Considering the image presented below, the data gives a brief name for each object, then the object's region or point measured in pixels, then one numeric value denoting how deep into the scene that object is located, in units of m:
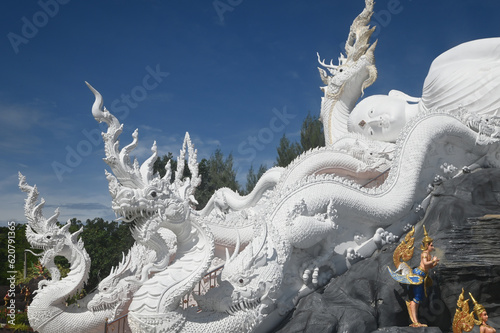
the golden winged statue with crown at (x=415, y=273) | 5.07
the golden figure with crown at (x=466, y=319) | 4.38
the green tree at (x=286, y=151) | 21.56
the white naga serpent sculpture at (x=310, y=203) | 4.95
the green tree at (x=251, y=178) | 22.34
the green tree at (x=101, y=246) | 12.03
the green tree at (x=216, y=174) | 21.80
